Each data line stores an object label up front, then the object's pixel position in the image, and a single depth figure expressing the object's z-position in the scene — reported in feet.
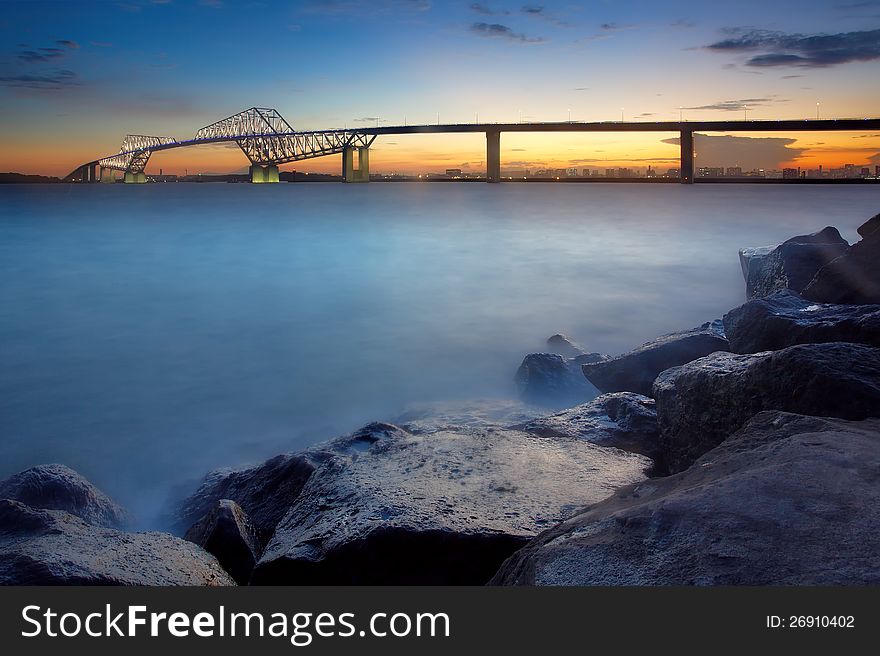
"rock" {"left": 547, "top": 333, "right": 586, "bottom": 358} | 23.98
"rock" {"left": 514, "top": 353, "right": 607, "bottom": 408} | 18.30
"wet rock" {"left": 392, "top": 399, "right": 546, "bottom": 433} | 17.28
